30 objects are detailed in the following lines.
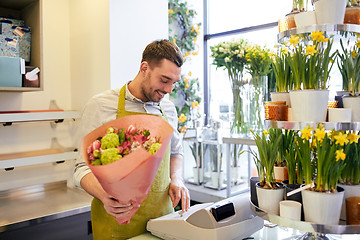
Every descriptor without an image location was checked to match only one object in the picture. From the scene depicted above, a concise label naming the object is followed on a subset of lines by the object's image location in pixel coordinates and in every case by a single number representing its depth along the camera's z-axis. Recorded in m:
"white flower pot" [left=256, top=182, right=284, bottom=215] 1.28
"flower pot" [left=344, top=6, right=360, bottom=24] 1.32
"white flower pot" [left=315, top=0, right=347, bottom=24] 1.26
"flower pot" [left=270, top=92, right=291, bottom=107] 1.41
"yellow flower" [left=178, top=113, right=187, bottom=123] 3.28
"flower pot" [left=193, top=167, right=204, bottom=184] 3.39
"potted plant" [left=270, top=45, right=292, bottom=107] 1.40
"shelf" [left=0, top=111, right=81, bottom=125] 2.30
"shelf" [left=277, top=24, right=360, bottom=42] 1.26
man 1.69
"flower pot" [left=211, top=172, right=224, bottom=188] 3.20
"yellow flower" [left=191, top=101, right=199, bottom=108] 3.49
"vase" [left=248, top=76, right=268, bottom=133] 2.62
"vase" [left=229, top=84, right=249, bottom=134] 2.74
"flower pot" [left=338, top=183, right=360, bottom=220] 1.22
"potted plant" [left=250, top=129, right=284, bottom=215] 1.28
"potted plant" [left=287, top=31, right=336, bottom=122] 1.24
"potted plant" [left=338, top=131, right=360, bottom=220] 1.23
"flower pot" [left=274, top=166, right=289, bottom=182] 1.47
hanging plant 3.52
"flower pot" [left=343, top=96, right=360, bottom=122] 1.24
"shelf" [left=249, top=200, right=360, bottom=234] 1.11
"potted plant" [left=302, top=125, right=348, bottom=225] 1.13
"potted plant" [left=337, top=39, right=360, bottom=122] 1.24
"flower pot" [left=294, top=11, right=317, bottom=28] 1.31
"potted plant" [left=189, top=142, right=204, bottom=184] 3.38
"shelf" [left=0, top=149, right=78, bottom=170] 2.27
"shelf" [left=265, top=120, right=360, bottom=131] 1.20
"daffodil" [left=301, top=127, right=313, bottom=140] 1.16
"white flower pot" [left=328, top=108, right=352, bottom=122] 1.22
